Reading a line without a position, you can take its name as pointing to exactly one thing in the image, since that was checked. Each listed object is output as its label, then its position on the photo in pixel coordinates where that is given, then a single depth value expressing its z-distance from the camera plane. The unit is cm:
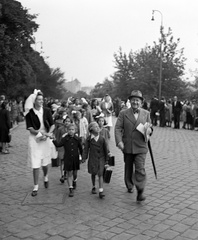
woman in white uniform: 627
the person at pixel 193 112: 1951
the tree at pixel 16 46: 2533
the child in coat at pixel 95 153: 621
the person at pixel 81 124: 921
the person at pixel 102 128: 759
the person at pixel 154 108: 2173
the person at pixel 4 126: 1107
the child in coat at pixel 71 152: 627
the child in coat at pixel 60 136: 744
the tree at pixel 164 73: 3183
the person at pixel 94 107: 1122
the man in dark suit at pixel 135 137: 582
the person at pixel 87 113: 1089
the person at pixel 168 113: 2117
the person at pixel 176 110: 1986
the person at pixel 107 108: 1304
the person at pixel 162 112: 2105
